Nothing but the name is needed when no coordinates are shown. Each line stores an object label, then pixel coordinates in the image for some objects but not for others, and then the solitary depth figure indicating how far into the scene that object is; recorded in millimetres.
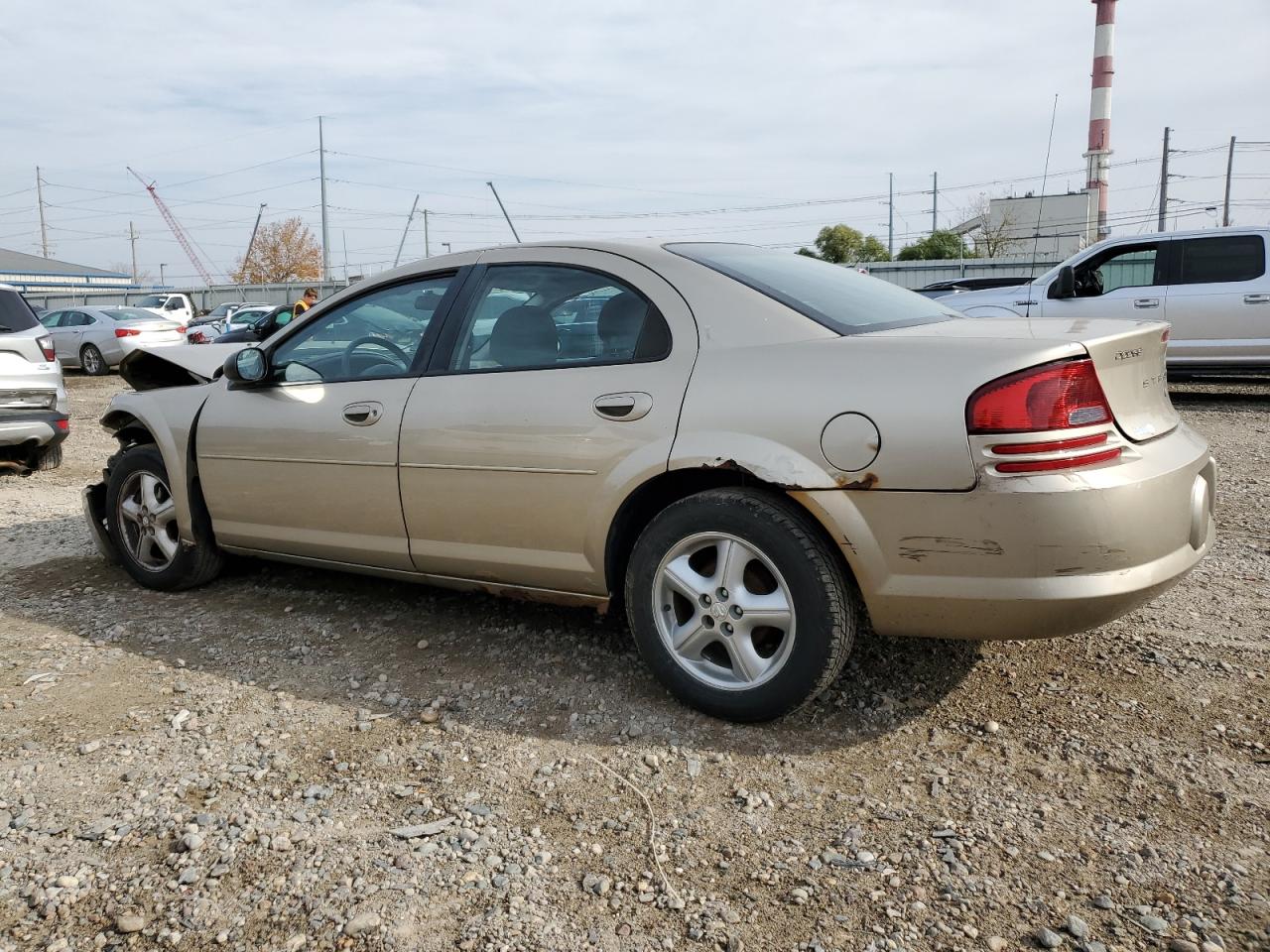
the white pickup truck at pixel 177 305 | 28125
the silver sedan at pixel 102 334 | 20031
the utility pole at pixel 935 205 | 71812
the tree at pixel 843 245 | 50281
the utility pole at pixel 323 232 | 47562
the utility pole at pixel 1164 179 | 56094
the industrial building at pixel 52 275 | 72625
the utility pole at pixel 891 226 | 63688
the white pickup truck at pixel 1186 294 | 10586
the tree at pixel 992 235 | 47469
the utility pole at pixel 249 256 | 86625
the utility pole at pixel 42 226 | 92188
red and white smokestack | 47594
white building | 54594
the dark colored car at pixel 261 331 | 15791
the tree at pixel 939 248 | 44322
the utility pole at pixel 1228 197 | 56531
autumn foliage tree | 86500
